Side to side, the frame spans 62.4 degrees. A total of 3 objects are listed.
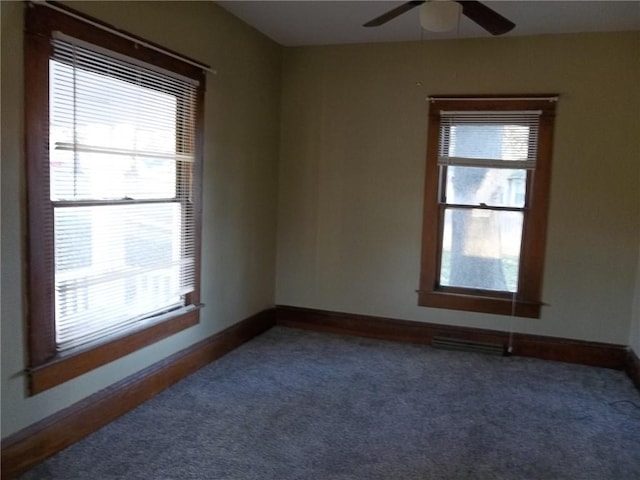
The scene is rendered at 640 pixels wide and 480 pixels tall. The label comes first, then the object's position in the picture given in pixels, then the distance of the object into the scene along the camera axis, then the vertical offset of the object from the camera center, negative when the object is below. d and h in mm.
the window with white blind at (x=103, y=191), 2432 -71
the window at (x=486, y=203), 4180 -75
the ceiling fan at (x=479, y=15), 2664 +930
